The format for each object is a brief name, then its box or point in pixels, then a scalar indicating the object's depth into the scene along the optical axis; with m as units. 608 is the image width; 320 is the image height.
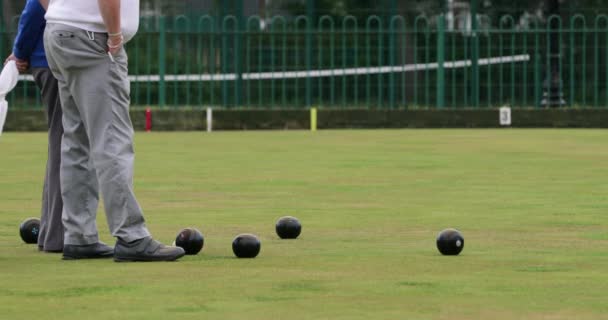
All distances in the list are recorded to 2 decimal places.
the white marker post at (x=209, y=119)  43.00
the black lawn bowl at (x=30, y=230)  15.39
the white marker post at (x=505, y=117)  43.53
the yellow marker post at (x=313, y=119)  43.28
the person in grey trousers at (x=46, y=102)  14.31
